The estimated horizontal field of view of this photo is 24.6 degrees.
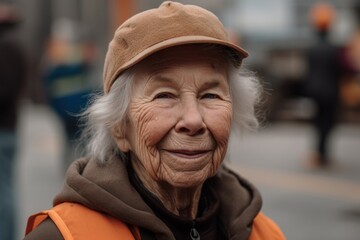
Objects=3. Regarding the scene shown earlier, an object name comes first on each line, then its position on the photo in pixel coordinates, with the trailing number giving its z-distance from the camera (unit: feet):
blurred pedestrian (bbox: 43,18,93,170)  30.58
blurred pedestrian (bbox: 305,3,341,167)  34.68
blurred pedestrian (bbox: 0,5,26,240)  18.79
